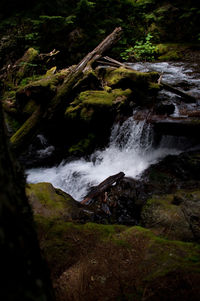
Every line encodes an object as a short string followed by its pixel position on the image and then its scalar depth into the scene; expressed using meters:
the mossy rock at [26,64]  9.73
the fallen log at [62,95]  5.68
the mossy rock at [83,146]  7.33
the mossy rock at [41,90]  5.96
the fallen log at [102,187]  5.41
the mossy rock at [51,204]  3.73
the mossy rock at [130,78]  7.68
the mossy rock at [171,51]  13.95
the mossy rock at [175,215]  3.57
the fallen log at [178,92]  7.44
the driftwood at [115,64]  9.28
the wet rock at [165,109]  7.06
